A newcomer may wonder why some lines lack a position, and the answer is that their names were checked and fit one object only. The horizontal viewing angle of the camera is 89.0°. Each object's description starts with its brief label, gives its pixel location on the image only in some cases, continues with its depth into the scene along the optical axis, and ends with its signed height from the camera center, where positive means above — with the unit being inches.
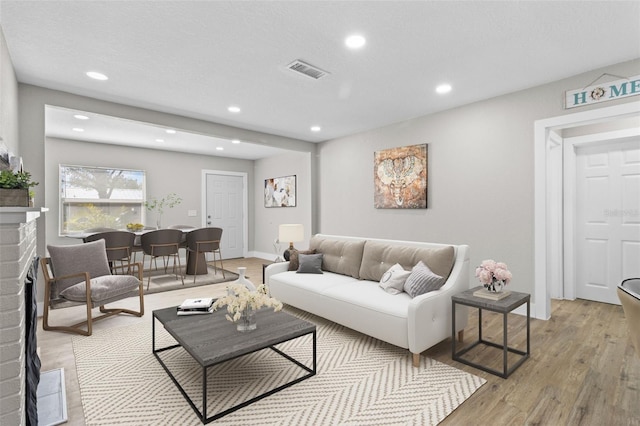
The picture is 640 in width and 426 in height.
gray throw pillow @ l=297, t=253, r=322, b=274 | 148.4 -23.9
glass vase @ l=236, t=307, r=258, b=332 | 86.7 -29.2
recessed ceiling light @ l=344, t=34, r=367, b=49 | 99.0 +53.1
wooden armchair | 122.0 -27.3
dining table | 224.1 -34.4
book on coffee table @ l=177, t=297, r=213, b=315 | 100.1 -29.6
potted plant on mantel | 52.6 +3.8
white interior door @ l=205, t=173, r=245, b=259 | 292.5 +3.4
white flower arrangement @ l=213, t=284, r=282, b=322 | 83.4 -23.3
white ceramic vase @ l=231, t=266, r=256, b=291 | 105.6 -22.6
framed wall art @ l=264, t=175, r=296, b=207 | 276.5 +18.4
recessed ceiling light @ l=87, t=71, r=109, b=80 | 123.3 +53.3
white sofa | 96.5 -28.9
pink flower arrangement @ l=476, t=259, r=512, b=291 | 96.0 -19.3
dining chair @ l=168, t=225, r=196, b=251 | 222.5 -15.9
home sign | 114.2 +43.4
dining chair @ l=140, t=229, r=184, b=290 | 197.6 -17.8
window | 223.1 +11.7
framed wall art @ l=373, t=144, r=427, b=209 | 179.0 +19.7
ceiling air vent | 117.1 +53.3
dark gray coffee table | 73.8 -31.6
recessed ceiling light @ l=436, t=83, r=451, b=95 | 136.9 +52.9
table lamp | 165.0 -10.7
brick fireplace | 52.1 -16.1
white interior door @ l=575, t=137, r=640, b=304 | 146.7 -3.4
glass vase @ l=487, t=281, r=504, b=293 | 97.6 -22.9
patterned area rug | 73.4 -45.5
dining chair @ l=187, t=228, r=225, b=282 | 215.3 -18.8
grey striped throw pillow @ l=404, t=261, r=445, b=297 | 105.9 -23.4
